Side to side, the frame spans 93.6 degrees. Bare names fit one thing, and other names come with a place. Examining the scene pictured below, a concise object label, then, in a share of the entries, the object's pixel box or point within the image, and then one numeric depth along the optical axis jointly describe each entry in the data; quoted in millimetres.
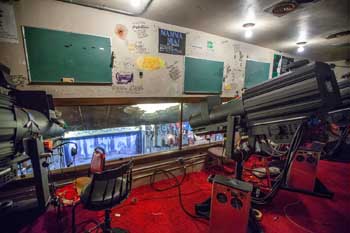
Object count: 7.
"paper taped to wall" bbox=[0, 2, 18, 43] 1531
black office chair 1231
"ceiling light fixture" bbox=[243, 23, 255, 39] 2365
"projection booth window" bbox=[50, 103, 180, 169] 2143
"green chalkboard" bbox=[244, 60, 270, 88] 3449
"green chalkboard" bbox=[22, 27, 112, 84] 1693
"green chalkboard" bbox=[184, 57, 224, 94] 2713
